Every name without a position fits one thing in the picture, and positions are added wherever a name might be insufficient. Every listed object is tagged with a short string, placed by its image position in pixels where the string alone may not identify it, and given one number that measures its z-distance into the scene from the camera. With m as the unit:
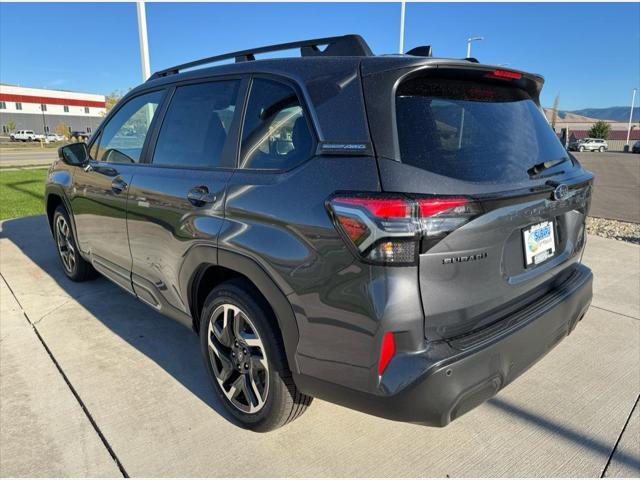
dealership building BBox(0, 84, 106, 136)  74.50
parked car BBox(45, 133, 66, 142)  61.93
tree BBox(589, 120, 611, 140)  61.00
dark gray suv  1.66
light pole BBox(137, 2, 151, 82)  7.70
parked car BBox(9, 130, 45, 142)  59.44
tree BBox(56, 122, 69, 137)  68.69
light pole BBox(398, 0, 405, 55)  14.38
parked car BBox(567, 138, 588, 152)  49.96
